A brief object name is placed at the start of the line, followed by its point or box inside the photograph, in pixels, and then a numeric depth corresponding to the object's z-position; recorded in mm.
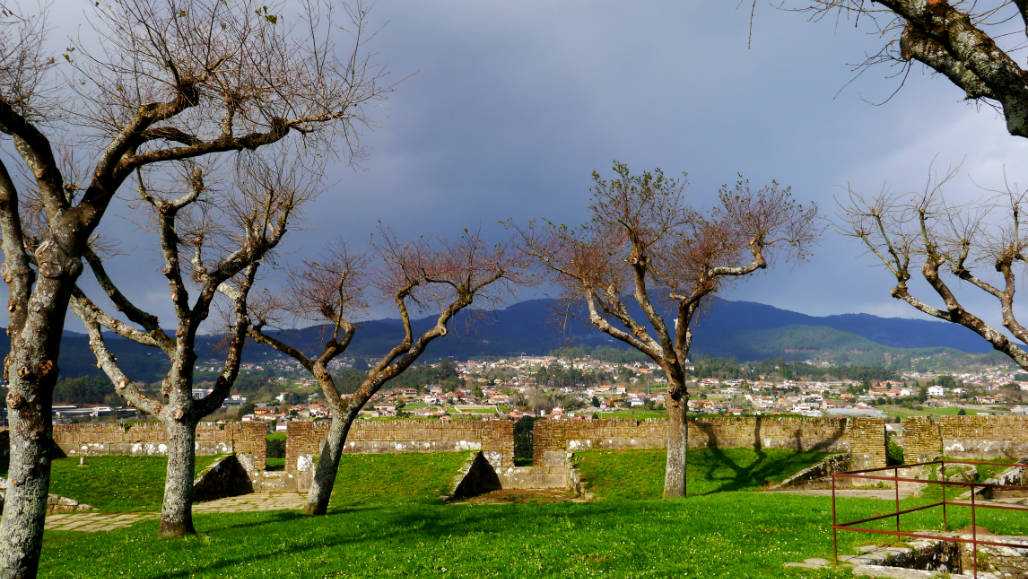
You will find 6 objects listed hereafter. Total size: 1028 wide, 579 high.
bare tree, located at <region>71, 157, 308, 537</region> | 13805
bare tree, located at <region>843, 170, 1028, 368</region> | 18422
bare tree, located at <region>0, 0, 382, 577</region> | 8117
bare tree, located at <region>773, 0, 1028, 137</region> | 6457
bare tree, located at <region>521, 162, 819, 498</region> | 20156
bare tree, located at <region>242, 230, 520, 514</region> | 17984
